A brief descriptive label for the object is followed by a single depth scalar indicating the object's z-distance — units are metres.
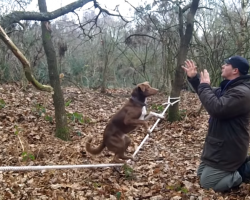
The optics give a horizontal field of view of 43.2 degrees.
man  4.13
